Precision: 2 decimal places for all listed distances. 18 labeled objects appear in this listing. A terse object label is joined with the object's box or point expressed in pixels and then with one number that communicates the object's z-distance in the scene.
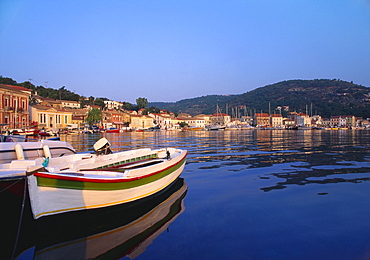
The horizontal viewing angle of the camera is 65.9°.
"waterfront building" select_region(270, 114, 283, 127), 161.04
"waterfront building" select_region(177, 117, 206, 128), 140.88
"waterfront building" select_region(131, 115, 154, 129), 108.97
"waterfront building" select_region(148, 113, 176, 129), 125.00
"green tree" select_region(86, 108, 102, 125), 78.00
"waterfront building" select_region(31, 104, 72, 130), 60.91
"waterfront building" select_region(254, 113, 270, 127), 161.32
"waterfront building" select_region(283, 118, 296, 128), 159.69
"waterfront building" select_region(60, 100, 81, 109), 104.01
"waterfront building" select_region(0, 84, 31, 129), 45.78
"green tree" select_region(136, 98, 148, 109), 147.75
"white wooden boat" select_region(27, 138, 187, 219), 5.86
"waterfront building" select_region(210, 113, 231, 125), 149.14
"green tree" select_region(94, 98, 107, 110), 128.88
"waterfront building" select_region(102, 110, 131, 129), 94.61
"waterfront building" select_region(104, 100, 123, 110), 142.41
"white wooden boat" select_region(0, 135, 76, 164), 10.30
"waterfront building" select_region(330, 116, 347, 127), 151.07
